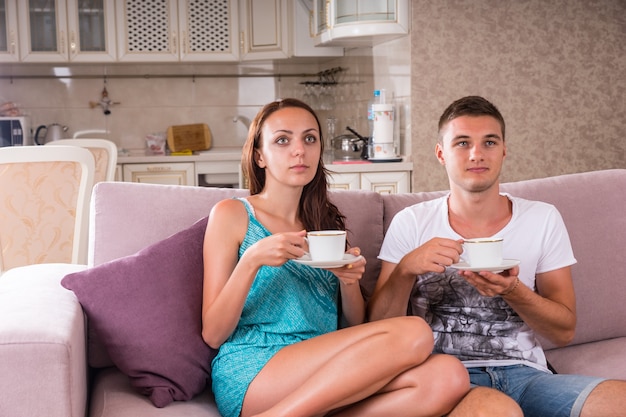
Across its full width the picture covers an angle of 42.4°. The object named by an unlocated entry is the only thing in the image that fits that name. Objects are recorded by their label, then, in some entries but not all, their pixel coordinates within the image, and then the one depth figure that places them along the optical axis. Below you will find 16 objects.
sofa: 1.54
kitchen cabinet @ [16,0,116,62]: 5.43
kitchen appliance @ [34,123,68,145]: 5.63
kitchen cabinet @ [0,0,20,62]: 5.39
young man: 1.84
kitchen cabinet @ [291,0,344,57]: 5.40
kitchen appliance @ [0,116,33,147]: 5.23
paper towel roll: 4.33
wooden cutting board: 5.77
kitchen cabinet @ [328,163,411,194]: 4.28
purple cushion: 1.81
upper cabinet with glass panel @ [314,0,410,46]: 4.26
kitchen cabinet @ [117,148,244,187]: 5.23
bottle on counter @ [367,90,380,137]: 4.41
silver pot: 4.69
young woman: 1.65
